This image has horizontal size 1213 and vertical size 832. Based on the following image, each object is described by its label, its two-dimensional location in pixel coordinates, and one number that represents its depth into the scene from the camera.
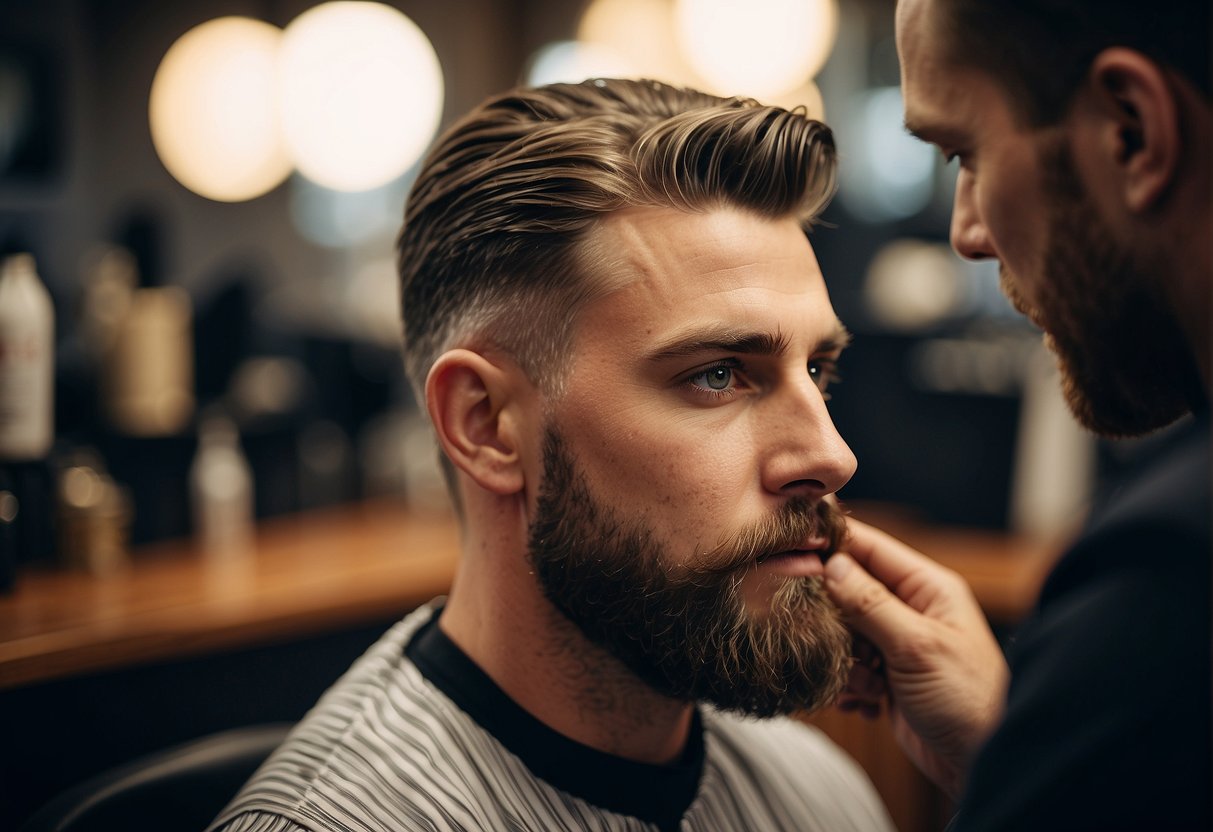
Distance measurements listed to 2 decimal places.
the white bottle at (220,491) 3.13
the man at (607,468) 1.29
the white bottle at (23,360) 2.31
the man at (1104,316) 0.78
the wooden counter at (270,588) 2.28
